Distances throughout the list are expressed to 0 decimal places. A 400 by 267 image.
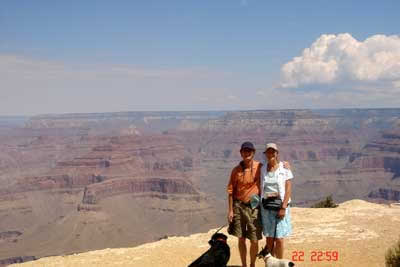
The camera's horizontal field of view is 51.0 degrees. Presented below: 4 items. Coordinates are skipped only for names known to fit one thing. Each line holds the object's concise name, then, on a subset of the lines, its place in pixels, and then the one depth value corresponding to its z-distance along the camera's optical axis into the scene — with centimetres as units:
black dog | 864
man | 869
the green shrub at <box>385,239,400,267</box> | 927
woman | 848
